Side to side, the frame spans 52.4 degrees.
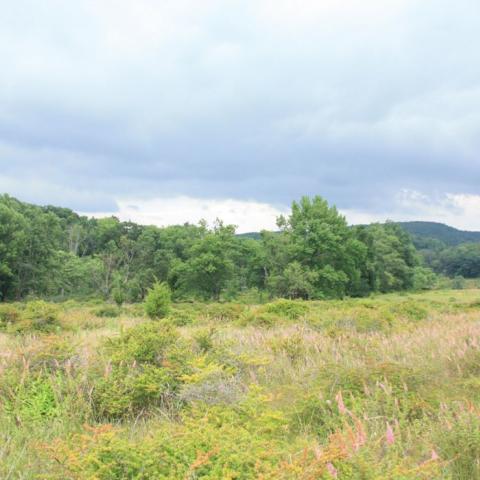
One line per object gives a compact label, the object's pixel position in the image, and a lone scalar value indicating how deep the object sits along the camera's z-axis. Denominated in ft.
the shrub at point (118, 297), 116.57
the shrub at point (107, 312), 88.13
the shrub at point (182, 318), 58.28
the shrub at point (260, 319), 46.47
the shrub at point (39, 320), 44.51
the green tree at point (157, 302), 67.21
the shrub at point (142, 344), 19.01
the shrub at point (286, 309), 57.67
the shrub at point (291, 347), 23.12
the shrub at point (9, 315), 57.26
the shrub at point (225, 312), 66.28
